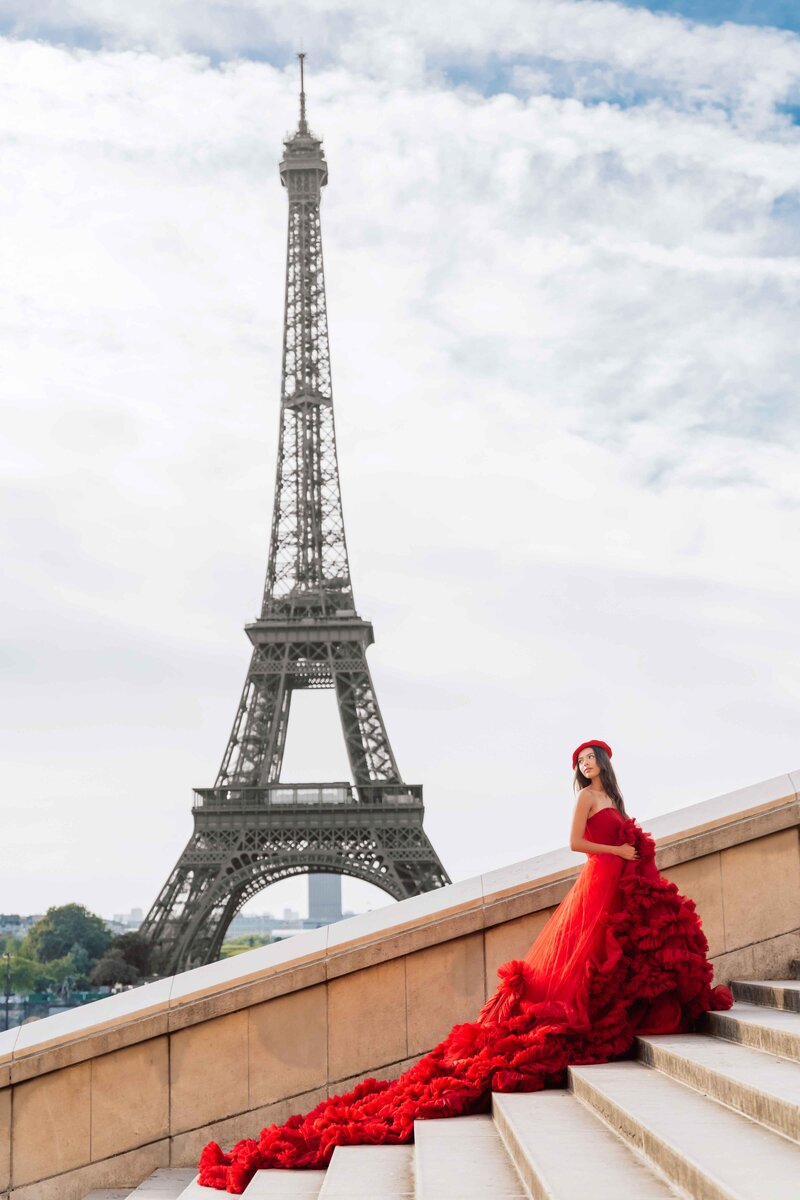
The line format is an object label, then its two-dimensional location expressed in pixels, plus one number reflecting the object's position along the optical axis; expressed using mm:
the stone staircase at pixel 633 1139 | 4031
